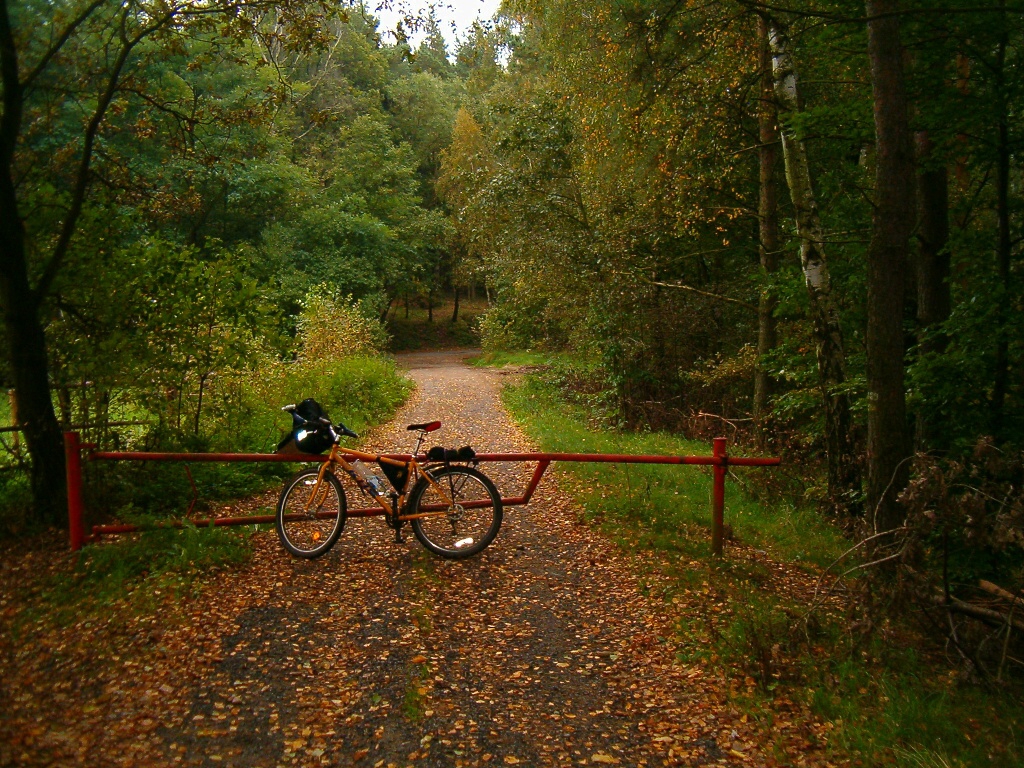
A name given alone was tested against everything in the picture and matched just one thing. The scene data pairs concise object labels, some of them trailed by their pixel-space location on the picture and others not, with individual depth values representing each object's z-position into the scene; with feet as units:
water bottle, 22.00
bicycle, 21.65
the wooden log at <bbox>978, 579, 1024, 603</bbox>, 15.08
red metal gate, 20.85
